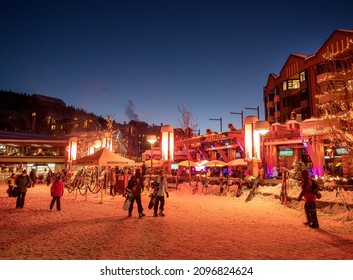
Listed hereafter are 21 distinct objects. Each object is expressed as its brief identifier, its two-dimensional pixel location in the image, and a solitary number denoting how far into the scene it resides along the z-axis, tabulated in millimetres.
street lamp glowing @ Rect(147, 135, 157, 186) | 20766
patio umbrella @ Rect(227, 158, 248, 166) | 20697
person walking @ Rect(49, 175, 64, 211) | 10945
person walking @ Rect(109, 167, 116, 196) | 17156
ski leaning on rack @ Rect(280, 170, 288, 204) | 11866
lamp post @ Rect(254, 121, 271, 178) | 13328
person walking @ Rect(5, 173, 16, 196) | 14184
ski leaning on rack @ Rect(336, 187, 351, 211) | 9520
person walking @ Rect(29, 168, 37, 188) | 25270
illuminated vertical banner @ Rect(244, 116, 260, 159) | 13859
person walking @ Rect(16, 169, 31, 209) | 11023
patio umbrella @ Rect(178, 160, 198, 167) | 22959
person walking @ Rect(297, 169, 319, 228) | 7786
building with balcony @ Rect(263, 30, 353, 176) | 16161
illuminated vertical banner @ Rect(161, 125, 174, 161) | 18844
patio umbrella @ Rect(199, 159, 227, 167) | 21922
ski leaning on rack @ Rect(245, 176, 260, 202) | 13825
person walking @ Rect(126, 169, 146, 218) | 9203
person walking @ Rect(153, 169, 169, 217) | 9289
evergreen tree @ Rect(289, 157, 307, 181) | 13487
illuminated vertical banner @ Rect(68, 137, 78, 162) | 26109
